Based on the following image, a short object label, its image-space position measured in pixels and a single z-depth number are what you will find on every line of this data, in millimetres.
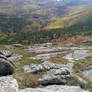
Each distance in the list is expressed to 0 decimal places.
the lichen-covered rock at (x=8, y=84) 9629
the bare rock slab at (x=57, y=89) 11020
